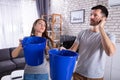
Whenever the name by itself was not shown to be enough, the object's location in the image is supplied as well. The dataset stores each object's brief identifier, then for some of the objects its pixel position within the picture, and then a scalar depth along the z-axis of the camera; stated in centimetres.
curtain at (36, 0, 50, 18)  486
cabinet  445
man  140
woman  126
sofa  347
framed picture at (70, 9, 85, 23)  375
